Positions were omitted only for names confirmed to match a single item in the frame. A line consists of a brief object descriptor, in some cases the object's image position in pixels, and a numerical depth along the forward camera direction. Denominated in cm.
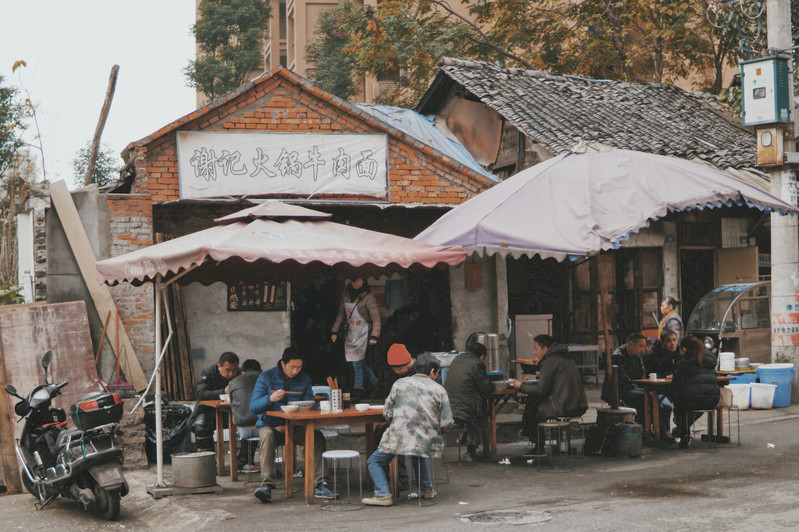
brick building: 1255
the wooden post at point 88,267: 1223
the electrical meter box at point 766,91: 1253
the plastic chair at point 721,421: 1007
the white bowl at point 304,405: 812
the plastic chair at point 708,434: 1005
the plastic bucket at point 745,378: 1302
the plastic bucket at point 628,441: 966
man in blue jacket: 827
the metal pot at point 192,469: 856
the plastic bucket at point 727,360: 1278
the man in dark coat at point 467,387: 933
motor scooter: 778
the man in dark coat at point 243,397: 873
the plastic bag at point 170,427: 1041
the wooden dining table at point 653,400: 995
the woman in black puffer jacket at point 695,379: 973
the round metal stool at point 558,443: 918
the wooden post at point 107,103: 1658
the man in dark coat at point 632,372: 1025
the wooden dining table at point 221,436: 921
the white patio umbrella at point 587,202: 874
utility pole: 1280
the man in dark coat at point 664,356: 1037
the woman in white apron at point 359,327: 1305
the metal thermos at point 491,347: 1285
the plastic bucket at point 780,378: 1273
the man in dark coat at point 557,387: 919
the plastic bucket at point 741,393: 1277
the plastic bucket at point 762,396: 1266
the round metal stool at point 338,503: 761
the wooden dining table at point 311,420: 789
